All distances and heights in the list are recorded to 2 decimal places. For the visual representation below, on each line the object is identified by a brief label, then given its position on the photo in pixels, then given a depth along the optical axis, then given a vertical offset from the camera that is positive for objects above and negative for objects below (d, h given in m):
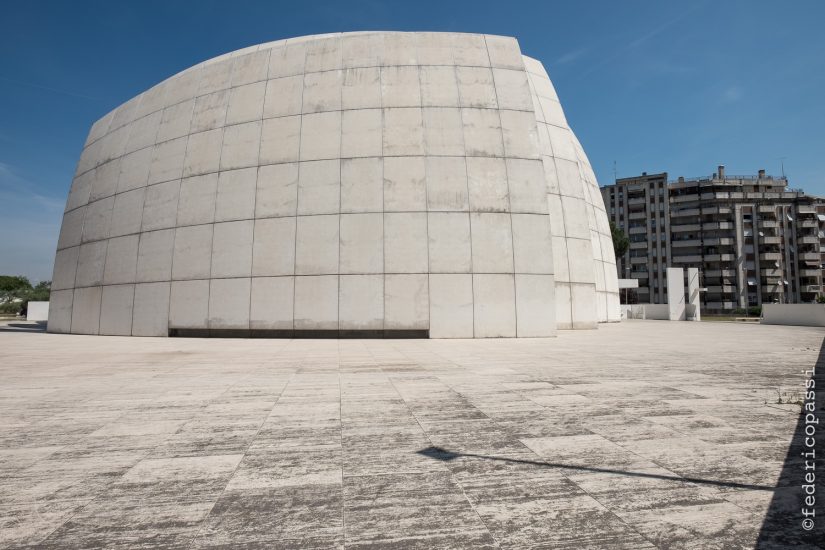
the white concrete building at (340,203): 19.44 +5.14
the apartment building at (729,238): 87.62 +16.07
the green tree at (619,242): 68.12 +11.25
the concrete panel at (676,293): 40.12 +1.90
